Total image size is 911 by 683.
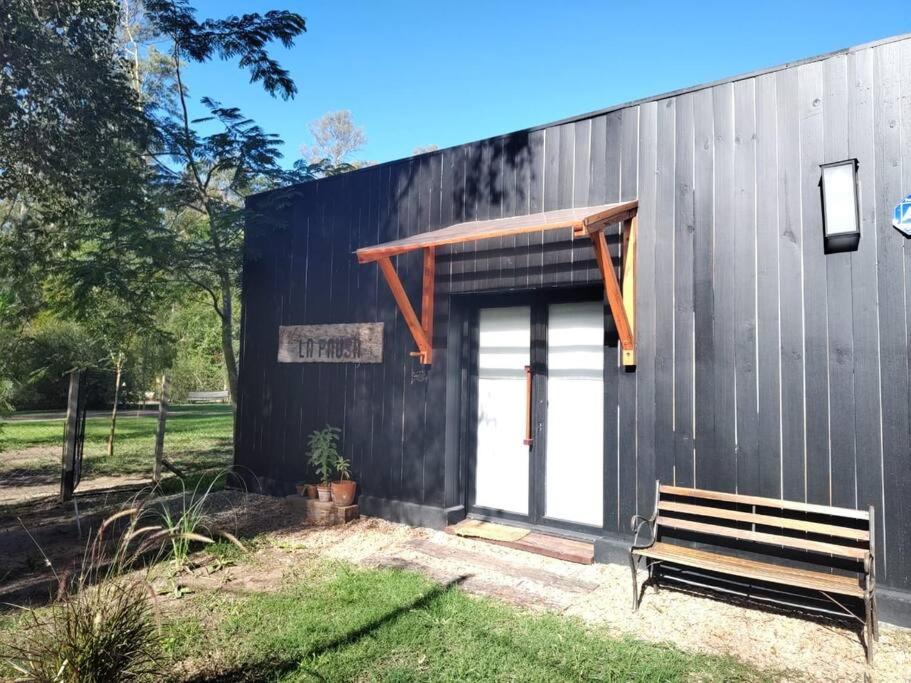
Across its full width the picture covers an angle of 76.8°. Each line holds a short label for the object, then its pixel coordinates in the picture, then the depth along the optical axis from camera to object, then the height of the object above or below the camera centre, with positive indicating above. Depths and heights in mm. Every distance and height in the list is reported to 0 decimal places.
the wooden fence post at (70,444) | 6621 -832
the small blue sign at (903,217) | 3717 +1062
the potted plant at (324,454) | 5980 -865
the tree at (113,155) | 6773 +2793
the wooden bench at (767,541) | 3398 -1081
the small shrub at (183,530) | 4137 -1334
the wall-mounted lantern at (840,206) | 3859 +1175
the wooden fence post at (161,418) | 7591 -594
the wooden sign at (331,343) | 6285 +365
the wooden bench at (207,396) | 26781 -1081
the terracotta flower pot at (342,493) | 5859 -1202
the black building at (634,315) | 3850 +520
